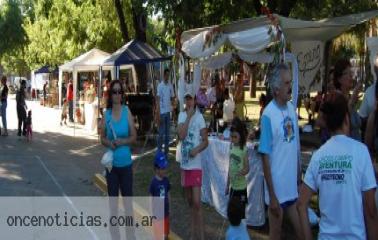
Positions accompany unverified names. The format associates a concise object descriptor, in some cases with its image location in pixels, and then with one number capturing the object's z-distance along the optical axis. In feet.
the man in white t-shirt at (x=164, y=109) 45.60
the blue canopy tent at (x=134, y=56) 54.80
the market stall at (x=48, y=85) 128.35
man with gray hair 15.78
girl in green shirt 22.58
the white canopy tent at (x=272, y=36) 29.45
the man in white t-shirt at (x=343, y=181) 11.06
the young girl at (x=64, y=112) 82.16
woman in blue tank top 21.53
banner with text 36.91
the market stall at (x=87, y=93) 67.21
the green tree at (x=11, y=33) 192.13
